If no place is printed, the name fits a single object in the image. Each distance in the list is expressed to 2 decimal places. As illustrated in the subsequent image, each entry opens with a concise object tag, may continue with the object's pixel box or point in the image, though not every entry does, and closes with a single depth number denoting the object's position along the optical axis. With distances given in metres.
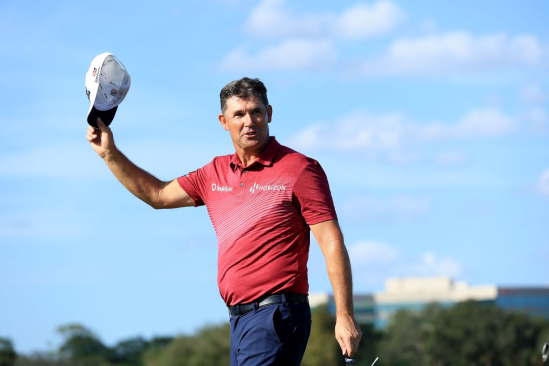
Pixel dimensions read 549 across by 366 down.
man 6.11
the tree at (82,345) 137.46
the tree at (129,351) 143.62
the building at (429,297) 157.25
